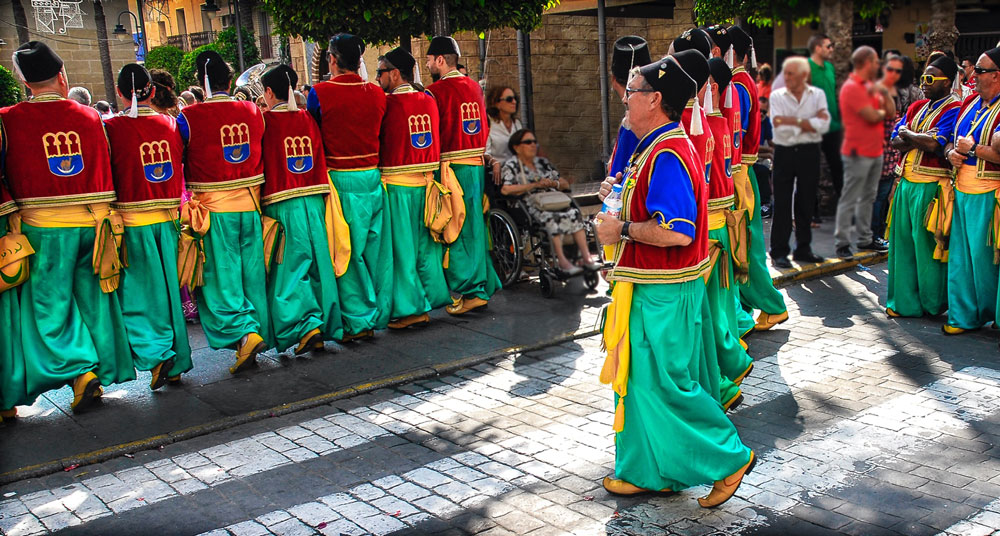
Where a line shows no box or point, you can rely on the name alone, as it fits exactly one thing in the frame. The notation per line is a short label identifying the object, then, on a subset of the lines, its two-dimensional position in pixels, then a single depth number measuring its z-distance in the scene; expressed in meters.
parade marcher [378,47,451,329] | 7.57
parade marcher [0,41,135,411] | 5.79
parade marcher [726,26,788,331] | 7.29
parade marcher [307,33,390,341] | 7.17
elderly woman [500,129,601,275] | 8.73
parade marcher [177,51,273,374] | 6.55
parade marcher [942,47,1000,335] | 6.93
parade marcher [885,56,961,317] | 7.42
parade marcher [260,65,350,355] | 6.89
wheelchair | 8.77
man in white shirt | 9.26
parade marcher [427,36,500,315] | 7.97
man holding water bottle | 4.21
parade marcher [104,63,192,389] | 6.19
